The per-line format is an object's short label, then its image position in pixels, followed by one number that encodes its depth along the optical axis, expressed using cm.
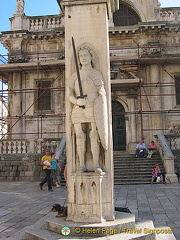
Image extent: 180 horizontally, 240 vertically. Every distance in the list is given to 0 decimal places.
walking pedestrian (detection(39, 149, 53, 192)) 1109
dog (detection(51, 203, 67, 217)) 486
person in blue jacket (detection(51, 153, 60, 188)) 1180
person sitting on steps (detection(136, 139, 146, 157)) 1547
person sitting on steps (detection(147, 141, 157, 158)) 1519
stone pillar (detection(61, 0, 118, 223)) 453
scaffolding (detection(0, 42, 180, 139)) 1842
